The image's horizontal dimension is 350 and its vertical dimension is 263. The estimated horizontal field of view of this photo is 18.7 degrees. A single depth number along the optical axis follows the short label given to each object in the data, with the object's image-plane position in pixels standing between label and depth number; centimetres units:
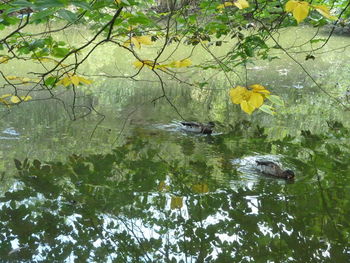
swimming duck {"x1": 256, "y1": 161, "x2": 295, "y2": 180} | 1264
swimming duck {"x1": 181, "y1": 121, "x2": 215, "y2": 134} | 1427
